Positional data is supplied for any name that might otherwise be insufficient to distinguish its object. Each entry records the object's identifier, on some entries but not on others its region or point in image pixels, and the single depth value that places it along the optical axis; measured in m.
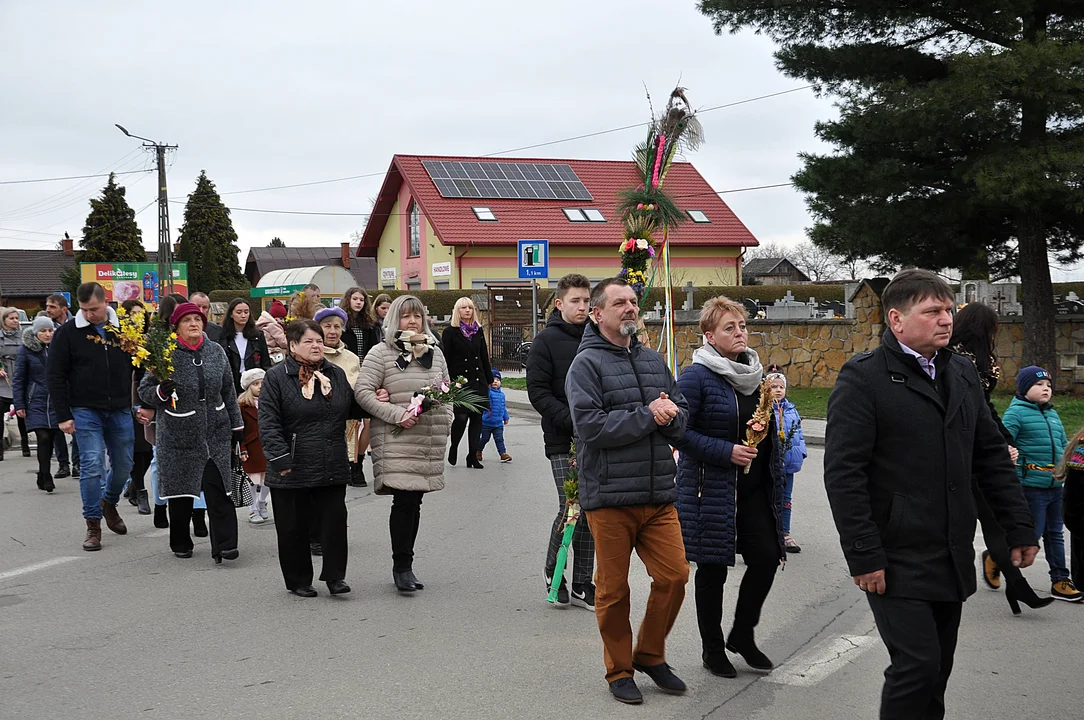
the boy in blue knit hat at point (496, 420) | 13.16
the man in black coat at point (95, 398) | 8.65
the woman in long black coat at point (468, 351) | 12.13
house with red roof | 43.59
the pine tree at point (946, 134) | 15.58
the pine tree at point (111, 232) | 71.75
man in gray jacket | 4.82
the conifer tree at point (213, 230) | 76.94
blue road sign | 20.28
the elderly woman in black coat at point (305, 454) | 6.81
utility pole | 42.34
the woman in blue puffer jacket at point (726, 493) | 5.11
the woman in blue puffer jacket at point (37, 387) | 11.91
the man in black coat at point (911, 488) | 3.71
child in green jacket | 6.53
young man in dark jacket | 6.52
